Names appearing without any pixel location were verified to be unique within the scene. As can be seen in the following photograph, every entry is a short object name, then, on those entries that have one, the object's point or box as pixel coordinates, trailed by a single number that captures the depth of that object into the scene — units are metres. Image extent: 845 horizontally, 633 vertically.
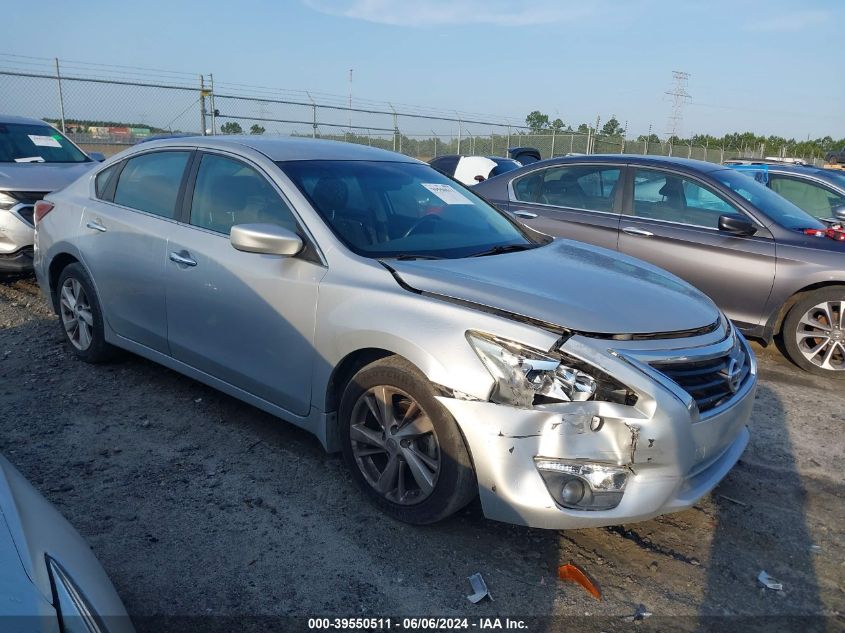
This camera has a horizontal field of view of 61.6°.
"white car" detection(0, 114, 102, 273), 6.66
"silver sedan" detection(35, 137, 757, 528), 2.68
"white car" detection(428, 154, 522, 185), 12.80
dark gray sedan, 5.59
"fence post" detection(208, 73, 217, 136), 15.78
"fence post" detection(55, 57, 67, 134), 13.94
